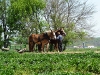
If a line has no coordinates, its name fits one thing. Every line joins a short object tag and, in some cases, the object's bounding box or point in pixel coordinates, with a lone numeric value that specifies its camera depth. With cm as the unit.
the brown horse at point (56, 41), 2898
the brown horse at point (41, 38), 2896
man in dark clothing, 2962
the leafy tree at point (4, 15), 6078
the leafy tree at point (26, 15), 5247
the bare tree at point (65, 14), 5106
